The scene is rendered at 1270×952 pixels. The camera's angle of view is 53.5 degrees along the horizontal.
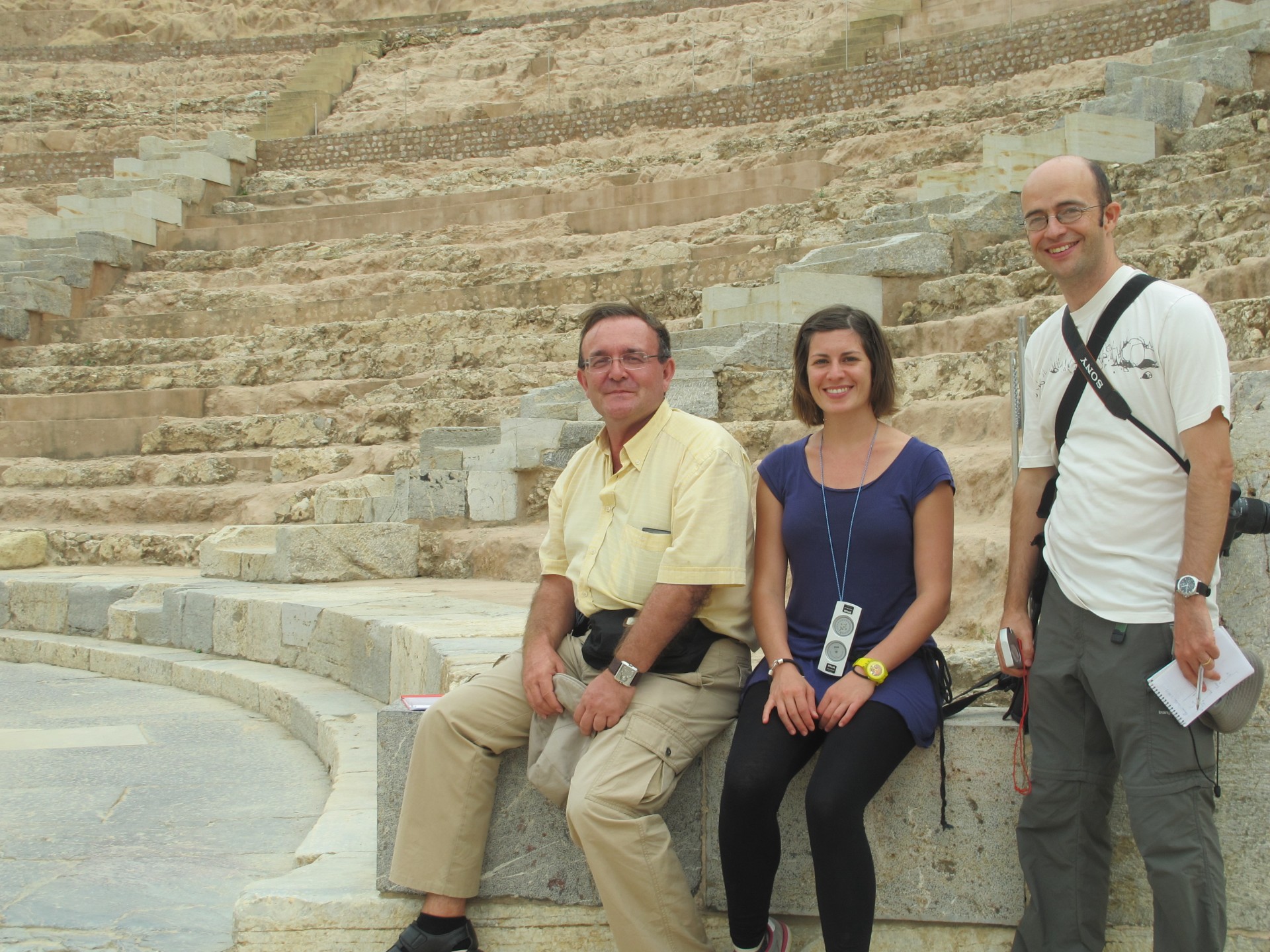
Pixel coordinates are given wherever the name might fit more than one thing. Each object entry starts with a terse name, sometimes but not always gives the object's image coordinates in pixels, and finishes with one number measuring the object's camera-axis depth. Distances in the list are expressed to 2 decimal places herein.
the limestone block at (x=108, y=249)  14.62
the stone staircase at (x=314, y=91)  21.12
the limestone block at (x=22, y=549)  9.26
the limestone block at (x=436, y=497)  8.00
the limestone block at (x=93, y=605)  7.71
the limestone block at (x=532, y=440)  7.82
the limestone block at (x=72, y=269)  14.32
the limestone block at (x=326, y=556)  7.62
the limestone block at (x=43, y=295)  13.54
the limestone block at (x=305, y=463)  9.95
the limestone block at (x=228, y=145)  17.75
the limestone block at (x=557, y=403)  8.32
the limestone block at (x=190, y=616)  7.05
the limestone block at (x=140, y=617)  7.36
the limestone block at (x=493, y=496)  7.91
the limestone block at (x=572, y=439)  7.79
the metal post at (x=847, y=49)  19.50
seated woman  2.41
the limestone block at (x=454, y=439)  8.52
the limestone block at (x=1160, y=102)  10.37
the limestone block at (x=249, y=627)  6.54
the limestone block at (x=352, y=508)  8.07
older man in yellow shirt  2.49
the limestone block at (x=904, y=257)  8.59
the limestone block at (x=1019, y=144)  10.27
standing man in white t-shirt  2.17
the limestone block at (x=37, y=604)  7.88
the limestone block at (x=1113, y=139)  9.97
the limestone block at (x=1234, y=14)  12.59
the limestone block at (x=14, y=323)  13.39
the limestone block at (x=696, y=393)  7.67
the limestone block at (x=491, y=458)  7.89
